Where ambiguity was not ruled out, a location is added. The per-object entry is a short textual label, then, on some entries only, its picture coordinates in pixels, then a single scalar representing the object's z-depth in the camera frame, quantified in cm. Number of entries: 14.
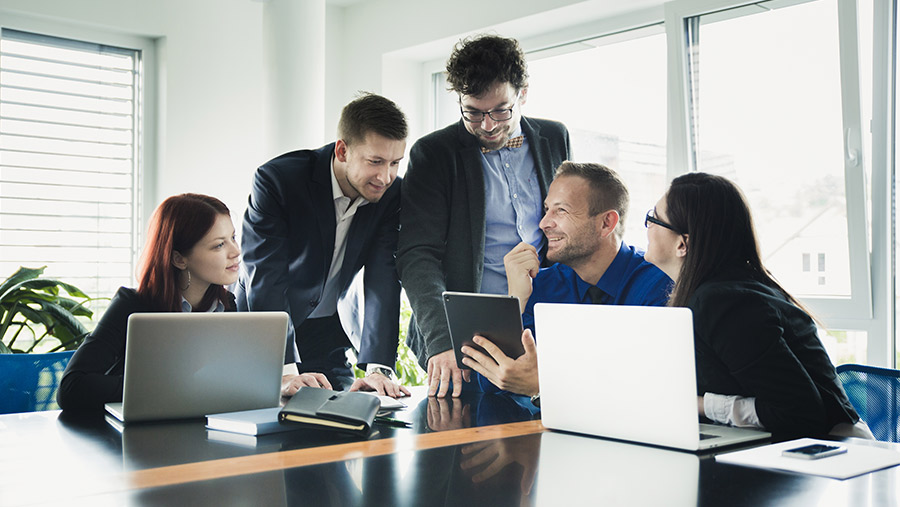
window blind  422
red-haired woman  225
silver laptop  180
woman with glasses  176
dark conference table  121
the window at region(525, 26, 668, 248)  403
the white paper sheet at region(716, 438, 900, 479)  135
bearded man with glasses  261
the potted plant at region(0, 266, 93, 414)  372
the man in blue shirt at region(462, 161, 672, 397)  267
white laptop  156
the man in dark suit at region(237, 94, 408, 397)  265
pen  182
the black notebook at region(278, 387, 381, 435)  171
